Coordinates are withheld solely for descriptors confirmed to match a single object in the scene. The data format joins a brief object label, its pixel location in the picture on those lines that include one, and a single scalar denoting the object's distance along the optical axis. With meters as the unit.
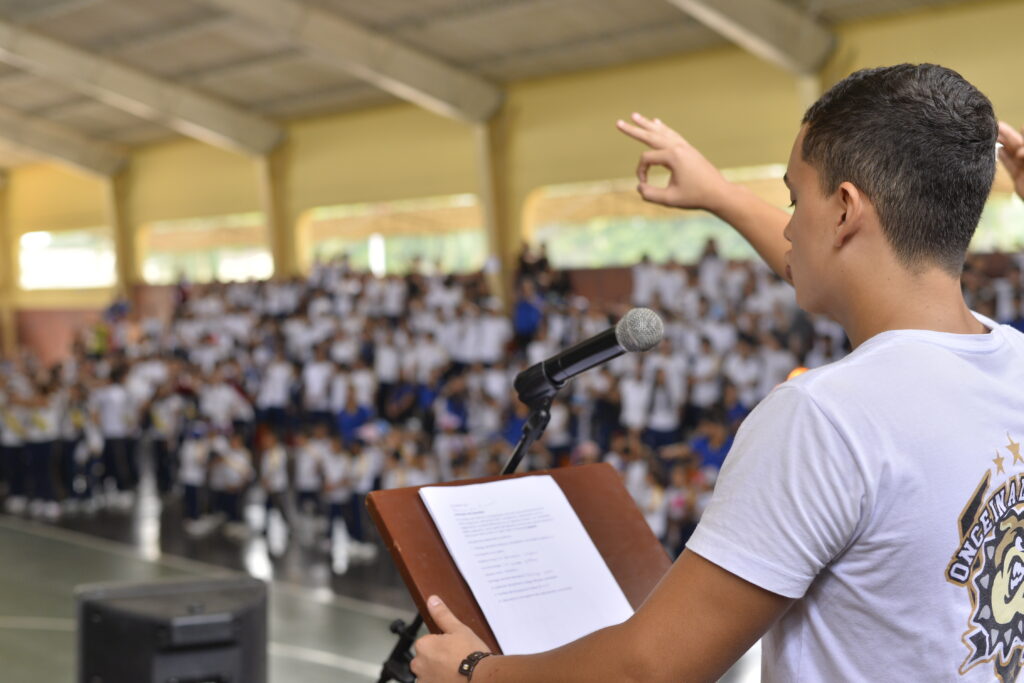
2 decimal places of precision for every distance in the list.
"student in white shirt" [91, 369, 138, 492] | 14.75
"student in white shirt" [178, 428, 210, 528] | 12.72
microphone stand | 1.63
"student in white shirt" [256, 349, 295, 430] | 15.59
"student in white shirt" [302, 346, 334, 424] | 15.07
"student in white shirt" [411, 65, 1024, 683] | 1.08
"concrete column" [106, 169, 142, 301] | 25.50
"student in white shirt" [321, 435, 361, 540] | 11.44
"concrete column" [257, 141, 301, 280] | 21.33
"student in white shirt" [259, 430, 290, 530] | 12.16
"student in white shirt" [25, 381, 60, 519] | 14.35
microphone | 1.58
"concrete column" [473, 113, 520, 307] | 17.52
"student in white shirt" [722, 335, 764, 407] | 11.37
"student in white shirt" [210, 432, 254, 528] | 12.59
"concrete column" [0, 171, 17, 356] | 30.00
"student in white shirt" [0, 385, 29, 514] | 14.72
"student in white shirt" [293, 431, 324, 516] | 12.00
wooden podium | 1.39
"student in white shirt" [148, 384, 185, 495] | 14.49
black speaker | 2.95
